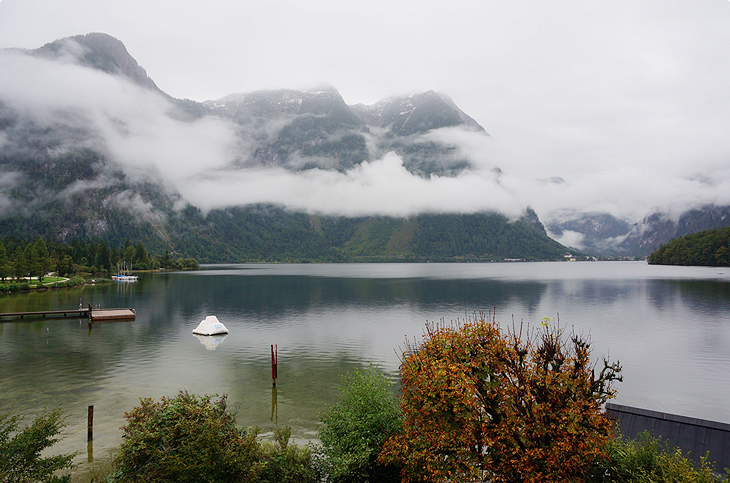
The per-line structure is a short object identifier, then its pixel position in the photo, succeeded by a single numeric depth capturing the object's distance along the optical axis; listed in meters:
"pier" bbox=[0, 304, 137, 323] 69.44
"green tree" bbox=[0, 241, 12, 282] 114.69
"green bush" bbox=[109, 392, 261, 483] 12.59
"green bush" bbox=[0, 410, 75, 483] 12.67
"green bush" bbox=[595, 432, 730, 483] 11.02
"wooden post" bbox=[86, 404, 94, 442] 22.51
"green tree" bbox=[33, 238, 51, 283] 130.12
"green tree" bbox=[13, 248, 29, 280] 123.06
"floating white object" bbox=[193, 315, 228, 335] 57.66
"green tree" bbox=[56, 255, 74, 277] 157.62
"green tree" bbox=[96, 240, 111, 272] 192.12
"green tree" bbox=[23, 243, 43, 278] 128.50
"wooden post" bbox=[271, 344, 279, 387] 34.44
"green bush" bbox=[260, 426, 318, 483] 14.59
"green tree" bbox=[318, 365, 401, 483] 14.55
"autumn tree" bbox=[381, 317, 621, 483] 12.47
